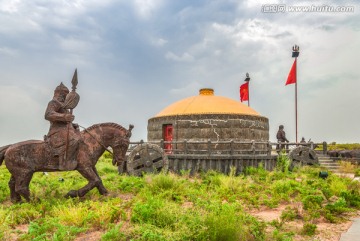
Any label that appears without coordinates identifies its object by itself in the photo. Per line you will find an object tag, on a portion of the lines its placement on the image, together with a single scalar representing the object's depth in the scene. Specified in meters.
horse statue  8.65
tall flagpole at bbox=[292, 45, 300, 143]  25.73
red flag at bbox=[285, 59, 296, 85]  25.59
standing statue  22.10
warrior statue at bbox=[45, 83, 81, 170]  8.72
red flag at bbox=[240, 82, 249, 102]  28.39
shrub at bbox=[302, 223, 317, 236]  6.80
